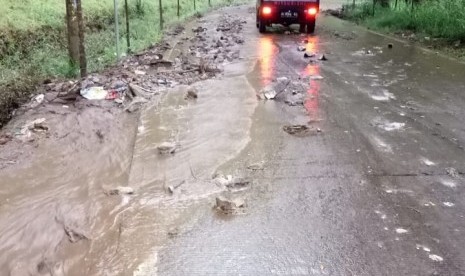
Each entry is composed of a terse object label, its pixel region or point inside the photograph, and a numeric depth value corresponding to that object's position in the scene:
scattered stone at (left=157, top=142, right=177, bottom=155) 6.02
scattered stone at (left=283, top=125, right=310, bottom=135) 6.65
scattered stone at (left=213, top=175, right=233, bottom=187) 5.13
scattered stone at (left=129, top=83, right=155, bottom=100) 8.38
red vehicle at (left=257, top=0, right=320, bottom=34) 17.52
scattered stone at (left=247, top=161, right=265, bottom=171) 5.47
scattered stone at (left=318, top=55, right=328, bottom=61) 12.02
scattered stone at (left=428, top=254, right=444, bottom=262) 3.78
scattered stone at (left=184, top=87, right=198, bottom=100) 8.34
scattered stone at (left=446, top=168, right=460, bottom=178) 5.24
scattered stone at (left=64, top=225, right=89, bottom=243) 4.20
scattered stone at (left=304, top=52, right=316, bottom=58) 12.39
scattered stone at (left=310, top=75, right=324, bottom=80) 9.81
